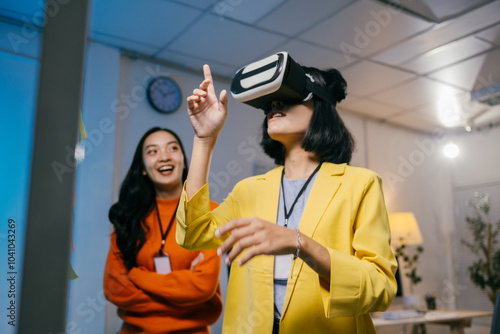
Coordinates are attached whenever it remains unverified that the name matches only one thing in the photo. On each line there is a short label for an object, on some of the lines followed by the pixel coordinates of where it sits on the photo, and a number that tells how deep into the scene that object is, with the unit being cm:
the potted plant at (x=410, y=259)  450
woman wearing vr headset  82
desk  328
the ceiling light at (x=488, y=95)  429
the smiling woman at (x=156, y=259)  151
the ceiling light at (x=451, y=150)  549
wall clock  324
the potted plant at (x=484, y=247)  486
